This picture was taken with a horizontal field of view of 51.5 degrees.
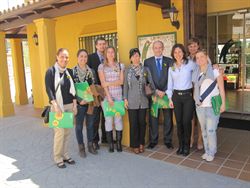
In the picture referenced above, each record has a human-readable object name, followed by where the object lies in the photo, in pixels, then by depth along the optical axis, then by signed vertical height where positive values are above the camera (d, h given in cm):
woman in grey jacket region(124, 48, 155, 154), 418 -46
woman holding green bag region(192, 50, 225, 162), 375 -46
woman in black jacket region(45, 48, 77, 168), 380 -39
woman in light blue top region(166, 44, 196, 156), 398 -44
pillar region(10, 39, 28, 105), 1114 -8
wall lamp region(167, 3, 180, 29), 563 +103
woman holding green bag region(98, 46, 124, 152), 424 -17
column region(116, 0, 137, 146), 459 +67
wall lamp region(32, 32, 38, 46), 925 +109
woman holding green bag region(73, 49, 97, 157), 418 -64
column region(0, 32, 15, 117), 830 -52
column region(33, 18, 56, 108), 638 +64
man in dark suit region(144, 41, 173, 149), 424 -12
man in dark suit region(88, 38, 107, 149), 450 +9
